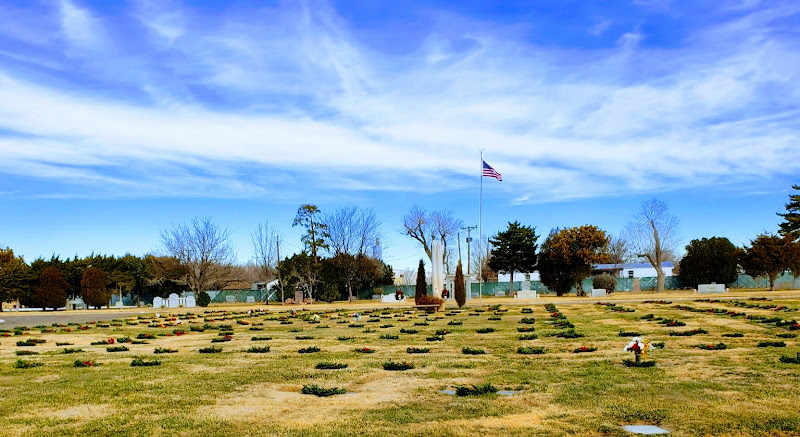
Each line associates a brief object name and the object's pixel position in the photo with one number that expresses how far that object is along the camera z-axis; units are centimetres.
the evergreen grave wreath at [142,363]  998
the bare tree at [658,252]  5503
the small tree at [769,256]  4722
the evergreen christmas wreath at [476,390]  700
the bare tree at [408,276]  9661
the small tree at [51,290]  4465
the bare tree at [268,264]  5778
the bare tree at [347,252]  5459
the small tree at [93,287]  4719
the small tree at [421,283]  3167
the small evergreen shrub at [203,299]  4945
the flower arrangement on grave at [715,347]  1056
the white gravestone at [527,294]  5019
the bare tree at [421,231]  6694
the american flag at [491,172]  3569
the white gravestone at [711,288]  4428
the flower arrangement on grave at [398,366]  916
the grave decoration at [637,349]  877
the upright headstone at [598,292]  4959
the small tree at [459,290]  3288
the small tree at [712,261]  5288
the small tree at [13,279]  4444
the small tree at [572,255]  5100
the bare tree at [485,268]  7912
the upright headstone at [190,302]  5034
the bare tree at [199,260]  5238
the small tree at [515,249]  5641
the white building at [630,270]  7331
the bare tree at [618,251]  8290
